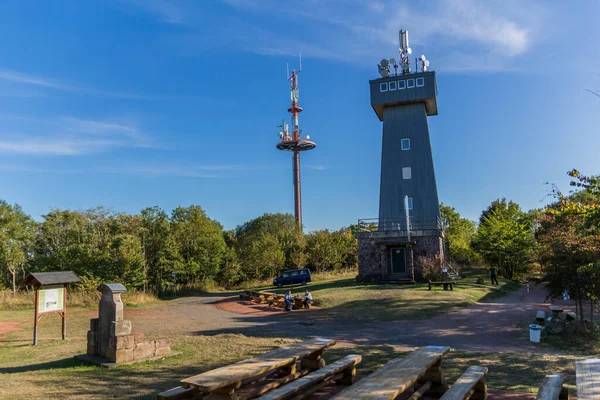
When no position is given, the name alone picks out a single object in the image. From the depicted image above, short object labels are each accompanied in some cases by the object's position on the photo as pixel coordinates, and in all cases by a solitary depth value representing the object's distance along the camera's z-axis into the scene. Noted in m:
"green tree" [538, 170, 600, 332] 10.48
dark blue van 32.16
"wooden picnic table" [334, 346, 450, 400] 4.56
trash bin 11.03
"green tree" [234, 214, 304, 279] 38.72
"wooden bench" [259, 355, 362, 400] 5.23
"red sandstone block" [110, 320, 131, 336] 9.19
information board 13.27
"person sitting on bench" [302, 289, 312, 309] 20.48
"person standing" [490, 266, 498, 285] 27.14
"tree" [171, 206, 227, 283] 33.85
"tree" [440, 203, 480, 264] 41.22
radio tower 64.81
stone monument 9.05
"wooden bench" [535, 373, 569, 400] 4.97
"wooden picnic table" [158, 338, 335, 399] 4.84
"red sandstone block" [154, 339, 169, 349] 9.67
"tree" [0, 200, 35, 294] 29.56
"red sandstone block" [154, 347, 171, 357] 9.56
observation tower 27.50
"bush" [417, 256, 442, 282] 25.36
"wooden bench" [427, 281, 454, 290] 22.06
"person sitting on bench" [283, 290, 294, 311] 20.25
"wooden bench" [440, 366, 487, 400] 5.01
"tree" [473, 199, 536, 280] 33.26
